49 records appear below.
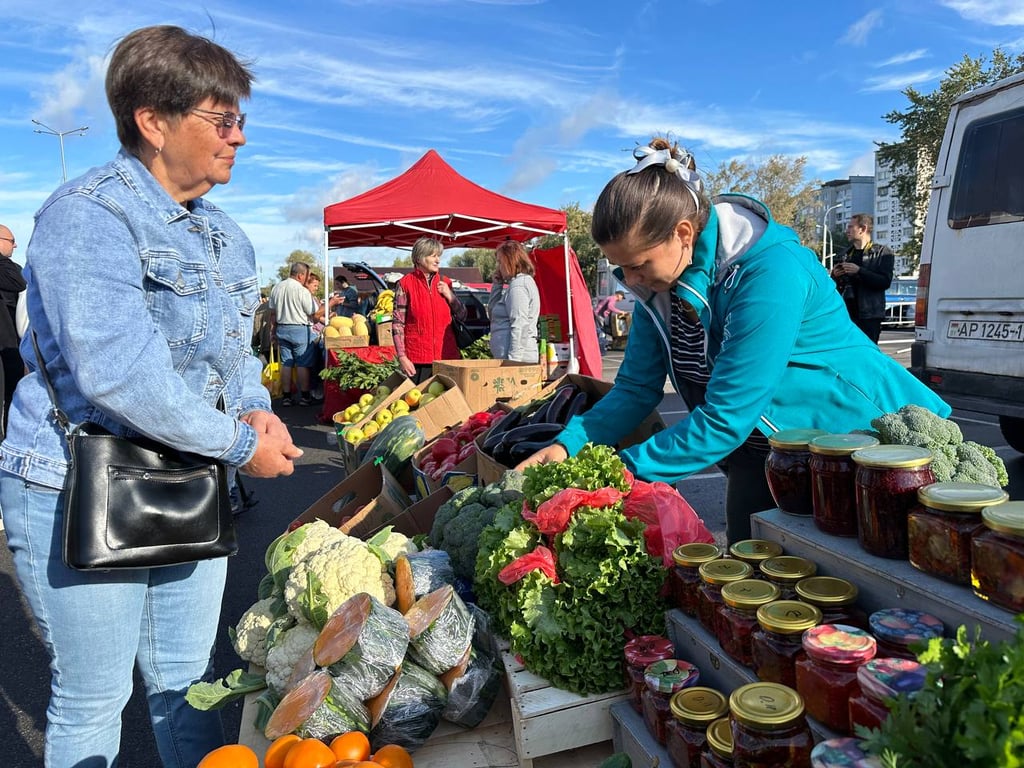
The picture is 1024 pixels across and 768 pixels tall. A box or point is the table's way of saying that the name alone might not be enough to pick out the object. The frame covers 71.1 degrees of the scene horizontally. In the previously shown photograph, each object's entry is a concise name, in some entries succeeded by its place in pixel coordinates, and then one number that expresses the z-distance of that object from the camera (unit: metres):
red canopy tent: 8.66
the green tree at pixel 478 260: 59.03
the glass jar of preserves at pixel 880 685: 1.05
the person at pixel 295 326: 10.62
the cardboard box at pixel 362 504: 3.27
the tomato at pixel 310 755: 1.51
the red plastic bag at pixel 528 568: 1.88
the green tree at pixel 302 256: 75.93
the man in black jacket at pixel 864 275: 7.95
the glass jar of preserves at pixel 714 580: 1.56
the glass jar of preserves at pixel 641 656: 1.67
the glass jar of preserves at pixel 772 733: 1.15
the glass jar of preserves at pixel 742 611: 1.43
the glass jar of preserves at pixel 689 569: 1.69
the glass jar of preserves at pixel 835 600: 1.38
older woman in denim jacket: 1.50
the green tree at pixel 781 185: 45.41
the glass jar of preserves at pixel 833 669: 1.18
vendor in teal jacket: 1.98
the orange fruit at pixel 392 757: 1.64
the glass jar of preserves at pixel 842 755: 0.96
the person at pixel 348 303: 14.43
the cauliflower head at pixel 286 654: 1.95
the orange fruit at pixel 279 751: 1.61
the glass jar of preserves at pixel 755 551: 1.66
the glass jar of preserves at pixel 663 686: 1.53
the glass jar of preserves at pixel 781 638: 1.32
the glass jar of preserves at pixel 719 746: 1.26
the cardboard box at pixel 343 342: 9.24
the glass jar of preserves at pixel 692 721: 1.38
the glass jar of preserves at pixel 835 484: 1.53
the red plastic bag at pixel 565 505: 1.91
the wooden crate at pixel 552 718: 1.71
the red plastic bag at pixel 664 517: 1.87
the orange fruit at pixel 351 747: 1.62
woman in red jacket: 7.12
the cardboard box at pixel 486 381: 5.49
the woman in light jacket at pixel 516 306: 6.52
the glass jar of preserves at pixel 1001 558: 1.11
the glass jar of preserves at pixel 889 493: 1.39
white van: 5.02
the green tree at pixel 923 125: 28.30
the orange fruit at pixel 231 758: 1.52
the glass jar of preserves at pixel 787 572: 1.52
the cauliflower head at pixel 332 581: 2.04
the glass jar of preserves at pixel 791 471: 1.70
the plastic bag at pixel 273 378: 11.55
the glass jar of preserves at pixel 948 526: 1.24
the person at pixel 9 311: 6.25
